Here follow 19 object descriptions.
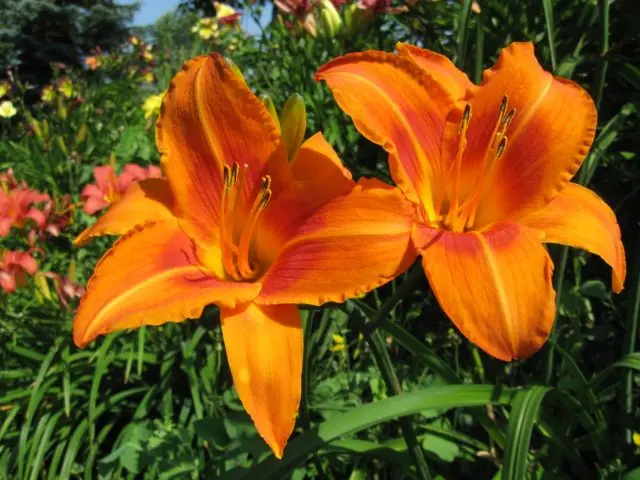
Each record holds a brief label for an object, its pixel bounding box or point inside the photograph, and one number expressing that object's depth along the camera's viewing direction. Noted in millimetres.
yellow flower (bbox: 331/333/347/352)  543
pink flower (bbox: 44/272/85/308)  564
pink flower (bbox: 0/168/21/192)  732
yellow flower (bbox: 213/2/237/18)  1160
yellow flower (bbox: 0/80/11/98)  1610
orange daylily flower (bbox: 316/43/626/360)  229
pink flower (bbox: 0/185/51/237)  623
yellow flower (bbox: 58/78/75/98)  1334
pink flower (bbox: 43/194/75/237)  669
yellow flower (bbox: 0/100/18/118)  1400
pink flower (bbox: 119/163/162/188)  599
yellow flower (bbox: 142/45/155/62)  1975
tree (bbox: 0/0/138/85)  4017
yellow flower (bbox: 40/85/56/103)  1530
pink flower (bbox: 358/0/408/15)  587
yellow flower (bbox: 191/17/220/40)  1349
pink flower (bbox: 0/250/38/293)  561
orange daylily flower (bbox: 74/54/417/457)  222
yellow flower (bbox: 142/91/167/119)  998
